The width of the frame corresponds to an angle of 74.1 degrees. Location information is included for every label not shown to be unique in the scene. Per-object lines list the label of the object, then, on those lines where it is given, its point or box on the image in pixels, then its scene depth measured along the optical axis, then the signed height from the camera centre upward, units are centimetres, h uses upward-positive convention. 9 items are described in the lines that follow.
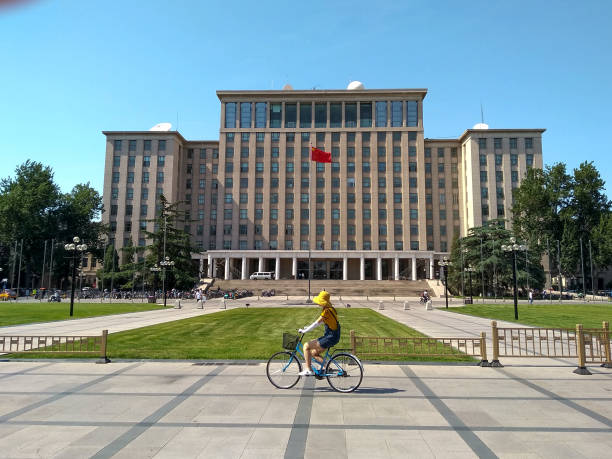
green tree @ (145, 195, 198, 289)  6123 +187
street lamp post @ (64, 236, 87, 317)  3306 +120
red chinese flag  5620 +1520
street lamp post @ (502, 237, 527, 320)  3177 +160
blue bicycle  856 -224
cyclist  849 -147
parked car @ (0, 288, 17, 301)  5078 -444
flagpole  7638 +1496
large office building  8119 +1716
